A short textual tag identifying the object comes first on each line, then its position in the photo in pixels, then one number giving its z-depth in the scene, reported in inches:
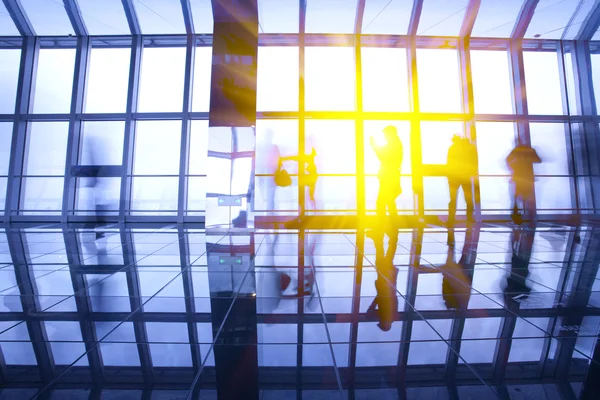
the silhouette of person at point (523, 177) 320.5
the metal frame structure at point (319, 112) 342.6
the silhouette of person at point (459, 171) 291.4
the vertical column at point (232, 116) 273.1
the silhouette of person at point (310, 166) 346.3
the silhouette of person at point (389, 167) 285.7
